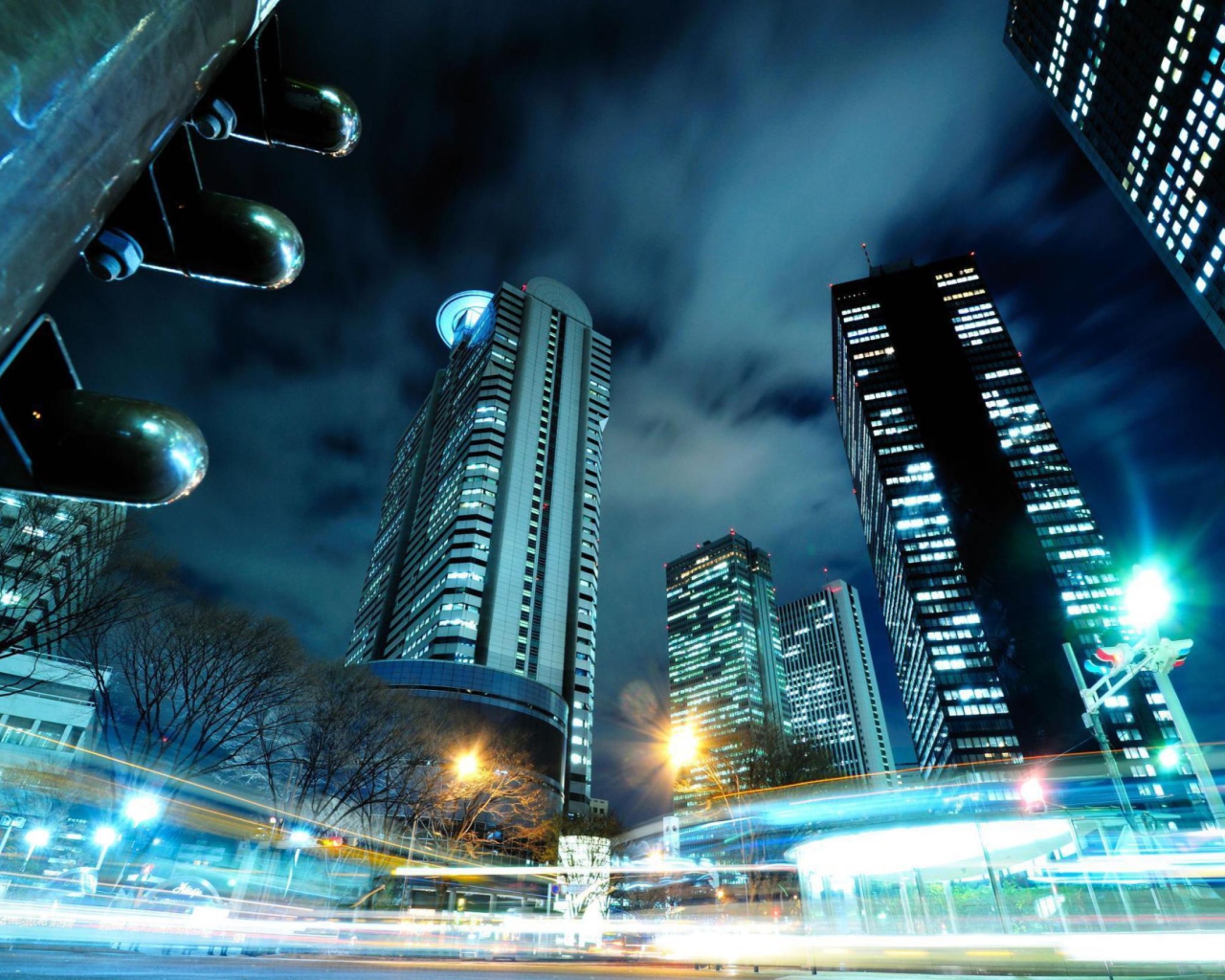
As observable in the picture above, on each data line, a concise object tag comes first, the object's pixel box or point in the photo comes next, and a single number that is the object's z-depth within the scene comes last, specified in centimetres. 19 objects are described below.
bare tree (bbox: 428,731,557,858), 3275
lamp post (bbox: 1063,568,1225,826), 1349
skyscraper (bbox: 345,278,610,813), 7906
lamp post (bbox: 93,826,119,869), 2197
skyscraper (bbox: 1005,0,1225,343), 6975
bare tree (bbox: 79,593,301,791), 2014
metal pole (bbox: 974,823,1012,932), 1492
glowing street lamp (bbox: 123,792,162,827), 1923
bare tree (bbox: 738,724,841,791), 4238
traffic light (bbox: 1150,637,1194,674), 1474
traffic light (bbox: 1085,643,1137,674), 1564
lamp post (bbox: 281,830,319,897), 2605
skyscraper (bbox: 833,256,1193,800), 10519
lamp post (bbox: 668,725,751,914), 2592
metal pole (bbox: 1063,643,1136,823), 1561
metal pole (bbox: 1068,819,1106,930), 1351
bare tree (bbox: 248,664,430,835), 2598
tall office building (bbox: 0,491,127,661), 1420
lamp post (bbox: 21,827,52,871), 3616
